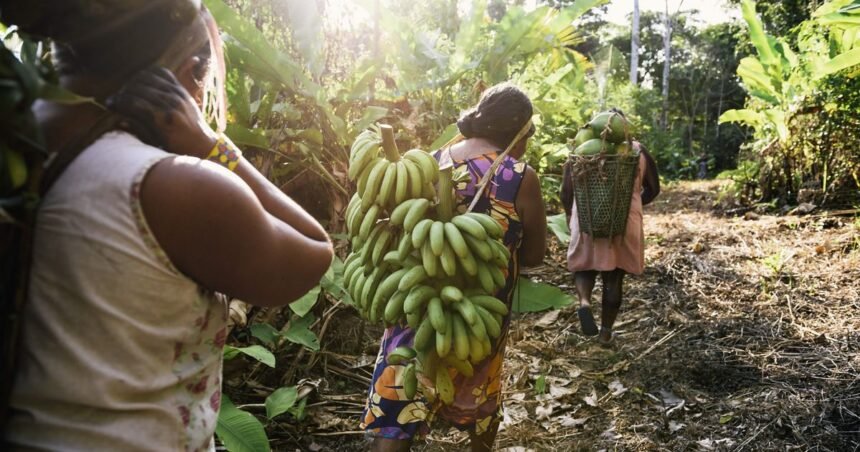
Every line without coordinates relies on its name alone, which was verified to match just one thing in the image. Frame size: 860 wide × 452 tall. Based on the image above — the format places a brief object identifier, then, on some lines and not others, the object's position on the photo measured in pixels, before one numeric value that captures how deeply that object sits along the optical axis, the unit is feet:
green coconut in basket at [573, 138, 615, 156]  11.52
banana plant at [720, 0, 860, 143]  21.36
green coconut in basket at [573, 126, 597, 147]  12.02
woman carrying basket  13.30
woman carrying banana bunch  6.79
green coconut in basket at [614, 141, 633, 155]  11.58
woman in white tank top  2.81
